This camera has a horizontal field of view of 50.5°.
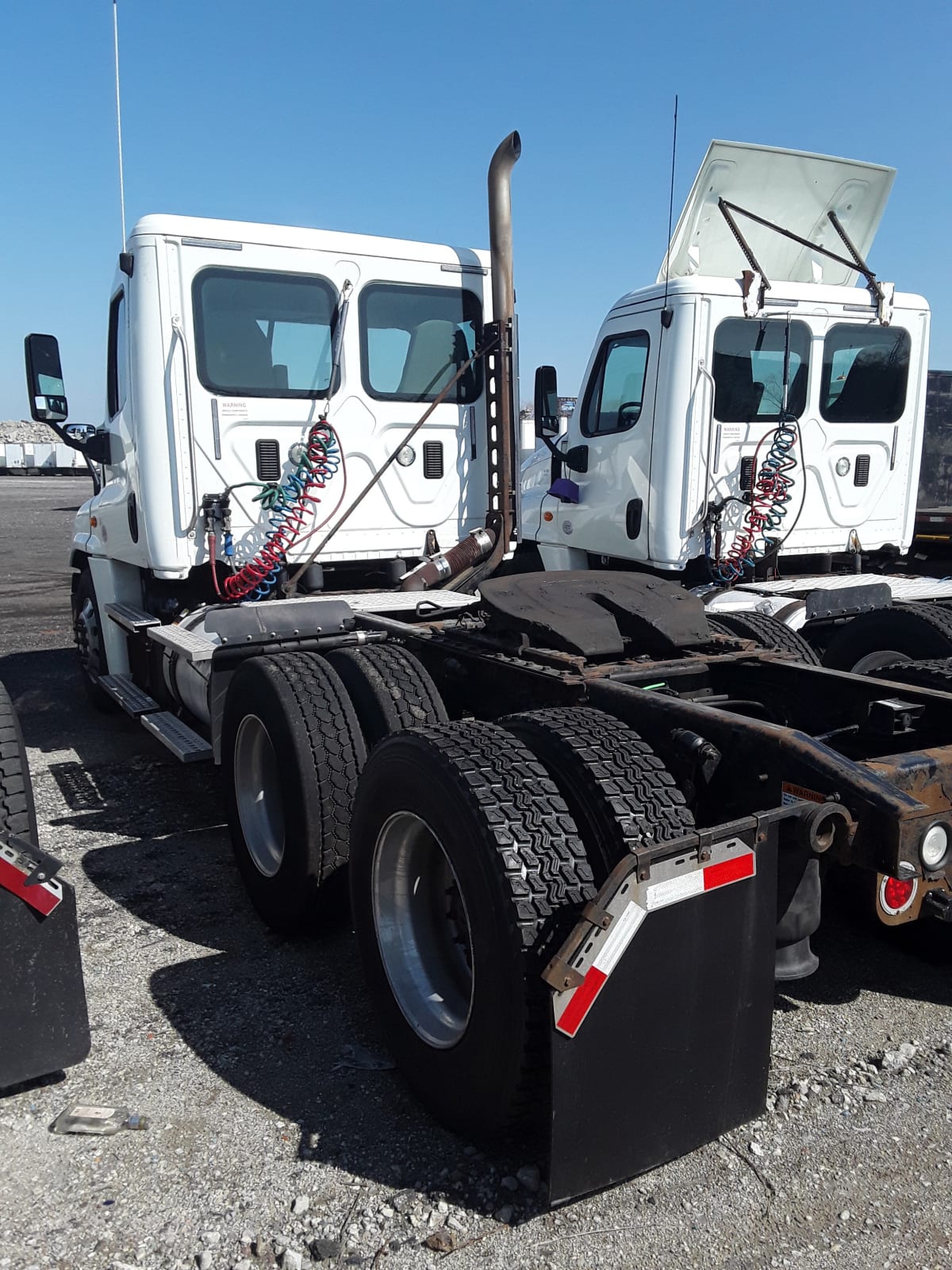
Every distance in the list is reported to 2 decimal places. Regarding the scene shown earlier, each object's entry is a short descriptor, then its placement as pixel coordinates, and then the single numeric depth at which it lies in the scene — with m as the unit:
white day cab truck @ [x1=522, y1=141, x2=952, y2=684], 6.43
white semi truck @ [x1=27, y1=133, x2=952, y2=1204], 2.31
